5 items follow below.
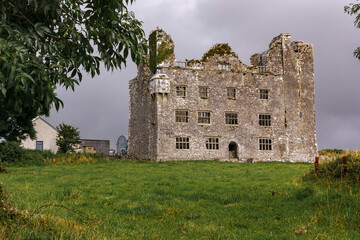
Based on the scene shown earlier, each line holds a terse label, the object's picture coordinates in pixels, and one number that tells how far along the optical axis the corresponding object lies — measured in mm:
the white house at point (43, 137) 56656
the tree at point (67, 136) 47781
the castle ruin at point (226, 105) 39438
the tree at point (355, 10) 17656
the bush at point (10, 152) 31573
